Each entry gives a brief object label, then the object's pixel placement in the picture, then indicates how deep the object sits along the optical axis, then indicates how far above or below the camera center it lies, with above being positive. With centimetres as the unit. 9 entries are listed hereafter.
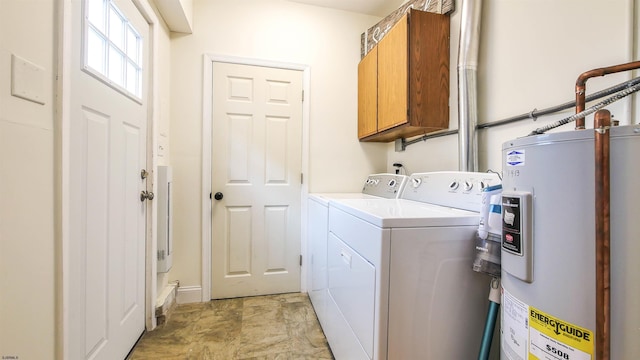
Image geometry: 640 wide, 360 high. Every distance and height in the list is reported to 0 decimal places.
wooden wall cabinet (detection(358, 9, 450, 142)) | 160 +71
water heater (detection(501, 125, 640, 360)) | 54 -16
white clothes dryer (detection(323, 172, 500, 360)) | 91 -40
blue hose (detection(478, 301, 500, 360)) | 90 -54
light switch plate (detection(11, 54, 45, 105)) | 73 +30
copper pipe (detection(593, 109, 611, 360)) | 55 -12
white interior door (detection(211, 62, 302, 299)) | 215 +0
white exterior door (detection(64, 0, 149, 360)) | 102 -1
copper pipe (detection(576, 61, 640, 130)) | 70 +31
